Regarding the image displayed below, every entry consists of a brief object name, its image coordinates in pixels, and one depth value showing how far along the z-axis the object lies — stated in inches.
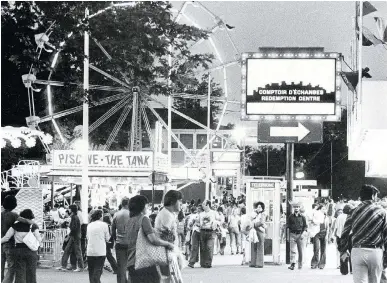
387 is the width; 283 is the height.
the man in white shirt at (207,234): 906.7
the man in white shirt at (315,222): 911.7
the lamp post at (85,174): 1028.0
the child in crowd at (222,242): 1136.2
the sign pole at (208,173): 1946.1
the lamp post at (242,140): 2059.5
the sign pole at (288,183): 952.3
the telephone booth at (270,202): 949.2
